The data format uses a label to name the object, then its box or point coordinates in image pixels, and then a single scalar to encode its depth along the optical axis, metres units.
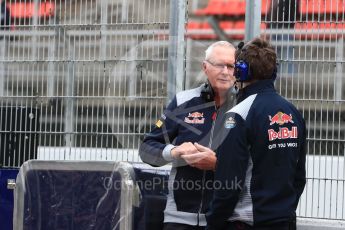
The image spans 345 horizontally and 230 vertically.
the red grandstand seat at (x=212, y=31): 17.05
